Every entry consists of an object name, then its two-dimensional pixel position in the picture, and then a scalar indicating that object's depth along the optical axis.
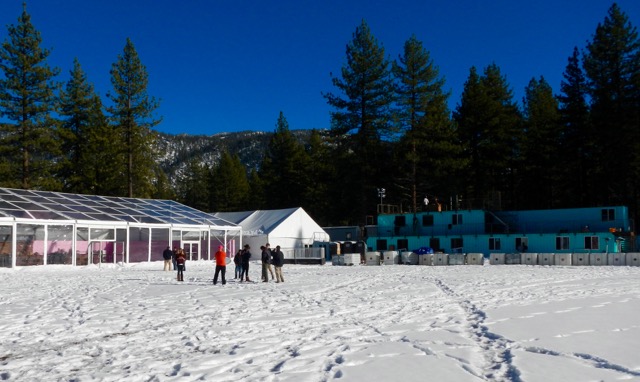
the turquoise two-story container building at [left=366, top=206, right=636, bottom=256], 40.28
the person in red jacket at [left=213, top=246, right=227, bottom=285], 19.55
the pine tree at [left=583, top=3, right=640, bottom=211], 46.22
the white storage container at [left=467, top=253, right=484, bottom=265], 34.12
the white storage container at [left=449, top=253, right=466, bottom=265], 34.53
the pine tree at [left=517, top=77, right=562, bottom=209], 52.12
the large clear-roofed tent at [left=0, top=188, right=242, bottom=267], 31.25
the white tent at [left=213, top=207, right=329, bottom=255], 47.03
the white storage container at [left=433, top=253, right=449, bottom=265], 34.75
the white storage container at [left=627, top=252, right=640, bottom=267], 30.64
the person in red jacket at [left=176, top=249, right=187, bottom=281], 21.84
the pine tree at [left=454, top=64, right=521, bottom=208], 54.81
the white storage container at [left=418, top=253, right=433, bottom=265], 35.38
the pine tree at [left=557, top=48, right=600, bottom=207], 49.91
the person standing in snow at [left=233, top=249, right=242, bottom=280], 21.16
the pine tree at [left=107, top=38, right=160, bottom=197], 53.47
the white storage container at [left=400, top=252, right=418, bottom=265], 36.62
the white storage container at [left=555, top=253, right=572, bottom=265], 31.89
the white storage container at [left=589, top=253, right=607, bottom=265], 31.88
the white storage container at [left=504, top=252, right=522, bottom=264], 33.66
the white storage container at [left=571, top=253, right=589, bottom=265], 31.88
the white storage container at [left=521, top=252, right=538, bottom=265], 32.82
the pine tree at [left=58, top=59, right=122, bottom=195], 54.72
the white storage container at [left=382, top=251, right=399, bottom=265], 37.22
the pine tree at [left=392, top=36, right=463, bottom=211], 53.91
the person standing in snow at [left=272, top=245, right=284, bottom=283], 20.53
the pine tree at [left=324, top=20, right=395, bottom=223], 54.94
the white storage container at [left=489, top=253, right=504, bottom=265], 34.38
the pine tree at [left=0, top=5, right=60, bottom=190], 46.12
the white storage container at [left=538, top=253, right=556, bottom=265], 32.22
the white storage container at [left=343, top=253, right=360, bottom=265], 37.13
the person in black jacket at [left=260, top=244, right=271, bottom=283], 20.25
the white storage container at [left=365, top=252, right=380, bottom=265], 36.62
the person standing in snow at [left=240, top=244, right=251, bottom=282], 21.05
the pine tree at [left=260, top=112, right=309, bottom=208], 73.31
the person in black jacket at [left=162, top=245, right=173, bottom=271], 30.23
